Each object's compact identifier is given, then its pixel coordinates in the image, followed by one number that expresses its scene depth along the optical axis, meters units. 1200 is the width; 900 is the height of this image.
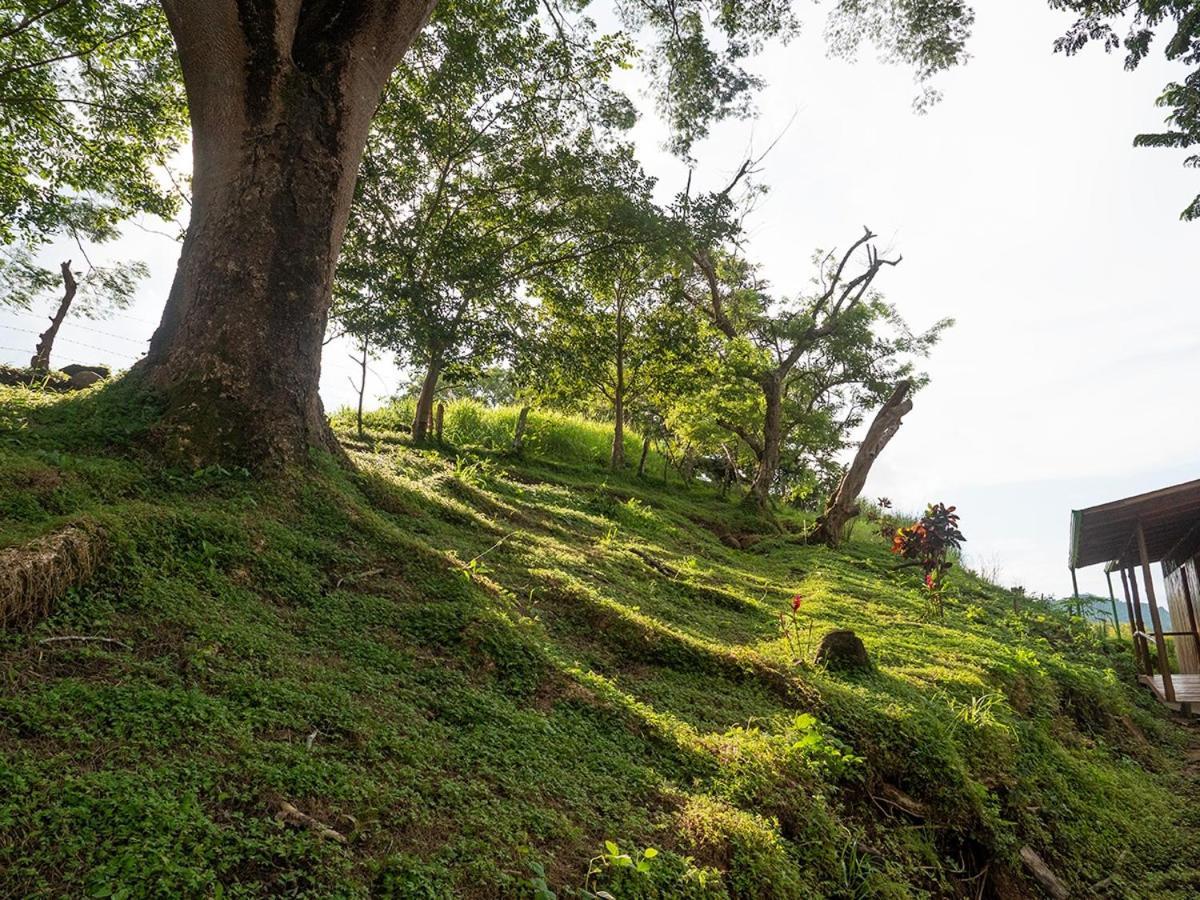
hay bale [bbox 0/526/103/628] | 2.37
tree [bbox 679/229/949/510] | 17.89
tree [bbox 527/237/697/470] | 13.67
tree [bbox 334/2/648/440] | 10.23
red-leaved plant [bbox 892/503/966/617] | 10.80
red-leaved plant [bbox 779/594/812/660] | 5.12
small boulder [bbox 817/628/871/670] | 4.94
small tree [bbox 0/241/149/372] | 15.54
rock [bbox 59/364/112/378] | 12.89
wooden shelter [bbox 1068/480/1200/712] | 9.41
